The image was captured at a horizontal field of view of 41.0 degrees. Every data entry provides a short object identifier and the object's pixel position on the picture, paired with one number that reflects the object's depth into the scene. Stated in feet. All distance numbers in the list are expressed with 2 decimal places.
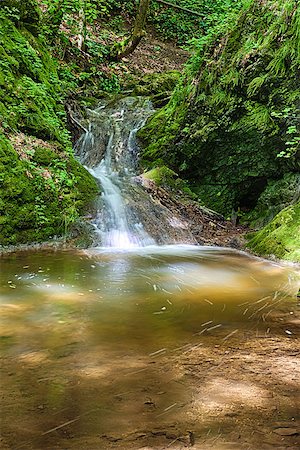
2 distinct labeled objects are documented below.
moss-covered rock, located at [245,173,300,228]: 27.84
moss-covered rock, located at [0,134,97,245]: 21.84
